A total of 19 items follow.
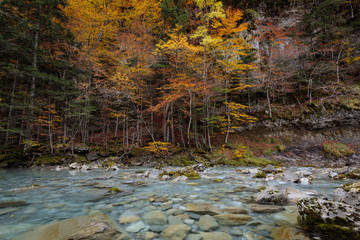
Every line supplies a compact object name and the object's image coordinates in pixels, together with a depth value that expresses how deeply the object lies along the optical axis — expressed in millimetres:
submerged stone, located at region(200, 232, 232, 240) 1723
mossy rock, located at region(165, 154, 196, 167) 10836
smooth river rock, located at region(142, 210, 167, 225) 2132
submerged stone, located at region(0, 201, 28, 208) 2792
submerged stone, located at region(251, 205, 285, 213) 2441
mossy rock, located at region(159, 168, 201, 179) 5909
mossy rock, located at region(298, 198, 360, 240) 1519
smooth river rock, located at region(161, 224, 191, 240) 1744
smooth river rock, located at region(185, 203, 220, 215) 2412
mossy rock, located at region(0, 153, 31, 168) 9641
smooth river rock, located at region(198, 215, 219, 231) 1938
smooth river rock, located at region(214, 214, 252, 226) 2068
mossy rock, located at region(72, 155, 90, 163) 10828
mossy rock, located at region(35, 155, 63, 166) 10208
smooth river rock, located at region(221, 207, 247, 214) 2422
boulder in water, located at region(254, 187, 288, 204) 2818
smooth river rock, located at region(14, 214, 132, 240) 1632
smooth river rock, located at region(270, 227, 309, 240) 1658
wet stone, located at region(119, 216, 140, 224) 2181
